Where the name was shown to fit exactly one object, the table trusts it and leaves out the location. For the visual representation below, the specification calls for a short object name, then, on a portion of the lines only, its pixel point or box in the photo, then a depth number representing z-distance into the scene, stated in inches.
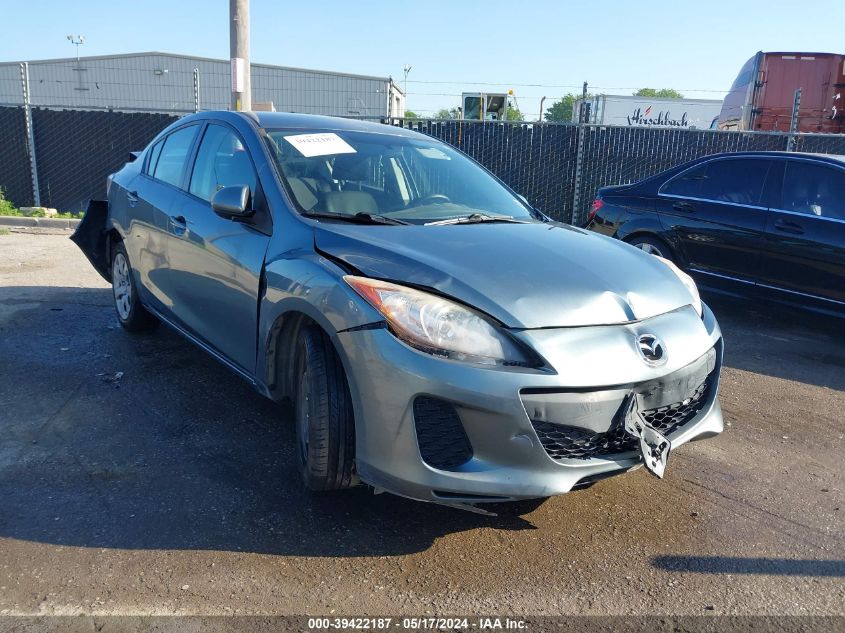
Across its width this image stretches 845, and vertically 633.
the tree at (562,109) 3315.0
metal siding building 1330.0
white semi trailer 1010.7
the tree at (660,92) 4402.6
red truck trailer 608.7
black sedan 234.5
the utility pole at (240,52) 373.7
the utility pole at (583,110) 428.5
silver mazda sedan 98.1
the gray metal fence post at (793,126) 424.8
